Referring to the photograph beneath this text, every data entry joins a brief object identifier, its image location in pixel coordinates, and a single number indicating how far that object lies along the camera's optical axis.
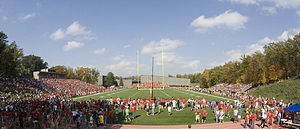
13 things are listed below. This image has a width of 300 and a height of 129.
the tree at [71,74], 98.81
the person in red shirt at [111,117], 15.16
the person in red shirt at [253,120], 13.14
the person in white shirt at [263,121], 13.67
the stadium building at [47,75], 65.96
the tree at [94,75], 94.38
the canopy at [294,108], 13.91
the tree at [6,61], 41.84
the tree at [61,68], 101.65
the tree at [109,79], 86.18
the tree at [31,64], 86.56
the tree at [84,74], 99.06
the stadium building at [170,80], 96.14
